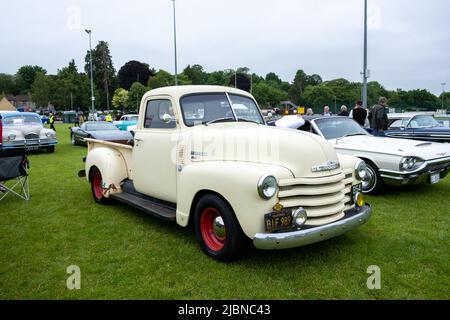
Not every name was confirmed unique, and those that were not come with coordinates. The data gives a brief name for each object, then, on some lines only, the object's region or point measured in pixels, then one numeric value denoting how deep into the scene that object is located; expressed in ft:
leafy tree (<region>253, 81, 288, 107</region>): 253.65
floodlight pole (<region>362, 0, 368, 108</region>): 55.10
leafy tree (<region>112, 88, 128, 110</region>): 224.94
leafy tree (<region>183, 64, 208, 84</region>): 281.25
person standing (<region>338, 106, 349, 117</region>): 45.16
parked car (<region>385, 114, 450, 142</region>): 35.22
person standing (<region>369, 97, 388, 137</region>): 33.37
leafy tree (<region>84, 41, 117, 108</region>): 277.44
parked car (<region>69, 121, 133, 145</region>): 54.03
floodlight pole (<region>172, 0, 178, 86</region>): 90.02
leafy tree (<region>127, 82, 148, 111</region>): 199.82
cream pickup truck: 11.66
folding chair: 20.89
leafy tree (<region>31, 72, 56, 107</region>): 242.99
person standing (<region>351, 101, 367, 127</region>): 39.01
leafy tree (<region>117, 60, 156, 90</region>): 264.52
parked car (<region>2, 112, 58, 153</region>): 44.68
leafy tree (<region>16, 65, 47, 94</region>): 403.95
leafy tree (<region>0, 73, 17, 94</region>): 397.60
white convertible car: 20.62
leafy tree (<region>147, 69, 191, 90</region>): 217.62
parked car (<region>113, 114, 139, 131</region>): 66.23
